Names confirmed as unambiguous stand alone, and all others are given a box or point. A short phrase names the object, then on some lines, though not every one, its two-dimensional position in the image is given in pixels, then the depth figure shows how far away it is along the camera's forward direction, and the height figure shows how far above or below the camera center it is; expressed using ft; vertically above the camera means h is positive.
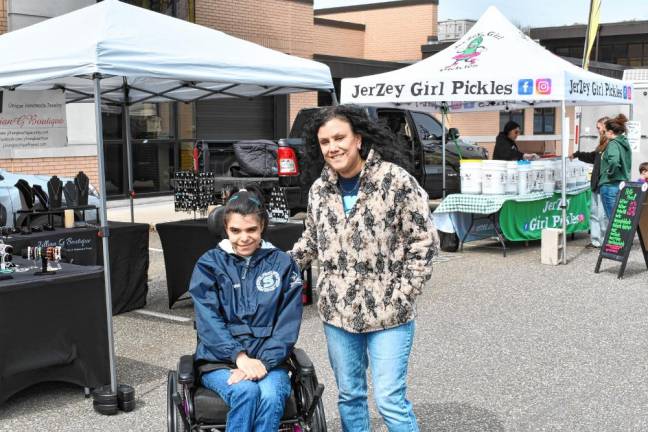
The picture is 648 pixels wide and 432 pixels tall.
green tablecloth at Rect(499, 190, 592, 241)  39.17 -3.88
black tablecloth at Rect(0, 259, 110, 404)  17.54 -3.97
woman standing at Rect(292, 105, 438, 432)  12.02 -1.61
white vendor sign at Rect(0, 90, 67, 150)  23.63 +0.65
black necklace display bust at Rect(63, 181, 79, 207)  25.48 -1.56
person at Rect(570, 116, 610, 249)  39.11 -3.32
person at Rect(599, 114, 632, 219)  38.32 -1.22
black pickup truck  42.78 -0.96
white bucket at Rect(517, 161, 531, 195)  39.17 -1.93
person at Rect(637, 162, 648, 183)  39.31 -1.70
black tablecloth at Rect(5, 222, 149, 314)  24.85 -3.48
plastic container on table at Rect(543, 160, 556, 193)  40.88 -2.03
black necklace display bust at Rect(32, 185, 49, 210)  26.25 -1.62
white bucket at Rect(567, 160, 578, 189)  42.93 -1.95
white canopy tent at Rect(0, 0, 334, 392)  19.20 +2.14
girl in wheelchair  11.94 -2.51
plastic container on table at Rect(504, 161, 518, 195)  38.68 -1.91
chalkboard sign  33.35 -3.58
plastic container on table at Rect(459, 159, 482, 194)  39.37 -1.84
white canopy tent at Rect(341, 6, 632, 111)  37.19 +2.65
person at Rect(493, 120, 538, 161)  44.78 -0.47
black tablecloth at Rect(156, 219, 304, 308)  26.13 -3.18
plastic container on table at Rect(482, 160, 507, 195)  38.58 -1.81
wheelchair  12.00 -3.75
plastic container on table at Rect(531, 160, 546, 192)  40.09 -1.84
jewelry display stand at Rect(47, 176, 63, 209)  25.03 -1.47
